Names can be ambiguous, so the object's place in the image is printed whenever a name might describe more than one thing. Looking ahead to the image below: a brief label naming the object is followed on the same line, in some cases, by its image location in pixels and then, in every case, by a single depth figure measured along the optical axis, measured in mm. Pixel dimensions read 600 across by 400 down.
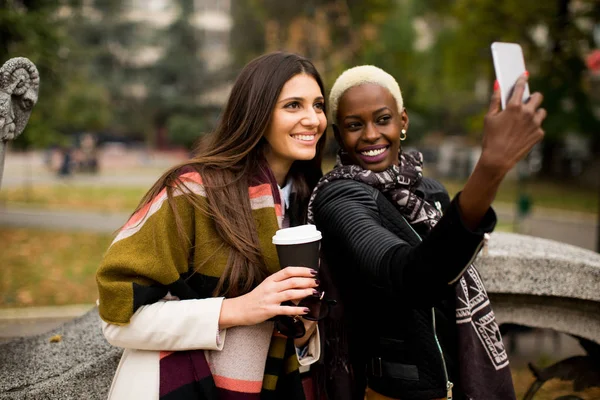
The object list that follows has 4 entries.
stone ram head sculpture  2131
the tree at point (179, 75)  40312
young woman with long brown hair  1854
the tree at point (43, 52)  8070
